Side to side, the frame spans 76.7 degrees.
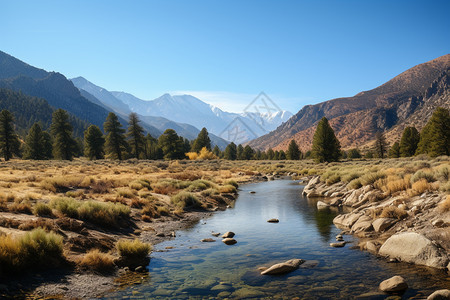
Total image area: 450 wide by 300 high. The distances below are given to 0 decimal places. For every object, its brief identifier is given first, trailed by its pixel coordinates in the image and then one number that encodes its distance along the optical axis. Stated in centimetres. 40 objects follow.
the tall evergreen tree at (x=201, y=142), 10288
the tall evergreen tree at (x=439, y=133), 5138
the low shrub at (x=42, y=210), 1338
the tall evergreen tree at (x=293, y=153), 10306
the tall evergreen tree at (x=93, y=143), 7125
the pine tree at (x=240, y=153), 12250
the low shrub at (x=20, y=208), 1334
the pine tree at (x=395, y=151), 7848
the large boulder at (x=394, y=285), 810
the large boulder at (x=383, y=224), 1395
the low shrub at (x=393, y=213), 1416
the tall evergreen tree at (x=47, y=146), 7732
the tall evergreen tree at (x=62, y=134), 6756
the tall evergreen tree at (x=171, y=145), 8131
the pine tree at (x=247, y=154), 12144
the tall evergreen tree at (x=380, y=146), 8556
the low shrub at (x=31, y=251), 784
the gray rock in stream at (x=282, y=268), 977
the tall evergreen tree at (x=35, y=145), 7269
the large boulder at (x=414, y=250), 969
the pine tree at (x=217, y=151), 12658
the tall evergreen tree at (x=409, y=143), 7256
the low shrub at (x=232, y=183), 3703
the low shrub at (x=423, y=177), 1761
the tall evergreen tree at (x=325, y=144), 6234
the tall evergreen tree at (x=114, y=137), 6959
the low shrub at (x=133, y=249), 1069
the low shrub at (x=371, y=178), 2224
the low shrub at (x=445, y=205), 1259
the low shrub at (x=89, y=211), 1406
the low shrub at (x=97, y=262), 935
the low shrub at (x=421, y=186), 1616
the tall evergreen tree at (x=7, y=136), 6588
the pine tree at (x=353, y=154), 10307
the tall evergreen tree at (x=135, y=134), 7706
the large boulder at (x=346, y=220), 1607
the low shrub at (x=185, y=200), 2248
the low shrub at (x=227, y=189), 3136
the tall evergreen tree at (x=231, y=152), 11856
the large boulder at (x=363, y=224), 1451
